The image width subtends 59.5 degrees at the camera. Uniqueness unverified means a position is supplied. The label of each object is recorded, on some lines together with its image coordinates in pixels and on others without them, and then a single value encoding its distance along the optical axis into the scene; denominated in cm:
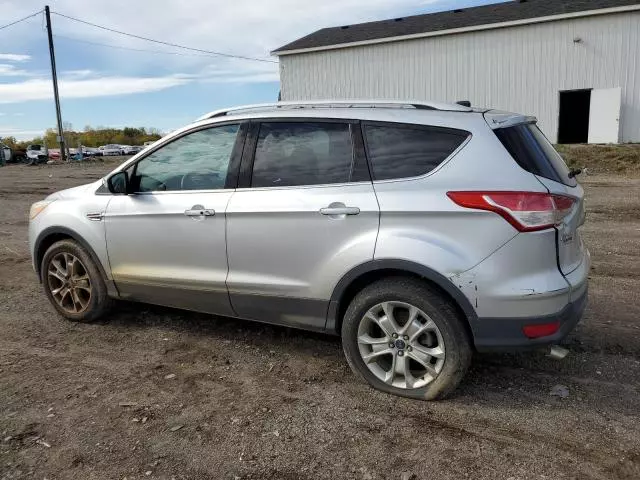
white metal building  2338
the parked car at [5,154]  3555
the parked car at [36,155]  3591
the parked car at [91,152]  4728
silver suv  319
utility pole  3475
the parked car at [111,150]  5592
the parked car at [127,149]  5721
